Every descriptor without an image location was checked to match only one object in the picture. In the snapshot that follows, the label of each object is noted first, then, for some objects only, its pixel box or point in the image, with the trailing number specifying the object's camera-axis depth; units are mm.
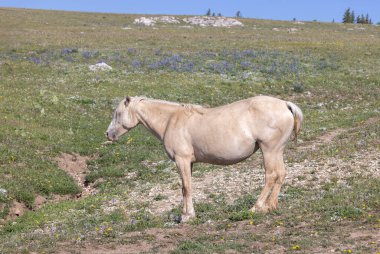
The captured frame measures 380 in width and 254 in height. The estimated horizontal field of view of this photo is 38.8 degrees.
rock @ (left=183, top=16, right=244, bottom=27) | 115500
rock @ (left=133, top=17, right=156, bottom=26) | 109562
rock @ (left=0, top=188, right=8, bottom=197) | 17553
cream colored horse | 13117
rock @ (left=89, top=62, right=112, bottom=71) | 43781
